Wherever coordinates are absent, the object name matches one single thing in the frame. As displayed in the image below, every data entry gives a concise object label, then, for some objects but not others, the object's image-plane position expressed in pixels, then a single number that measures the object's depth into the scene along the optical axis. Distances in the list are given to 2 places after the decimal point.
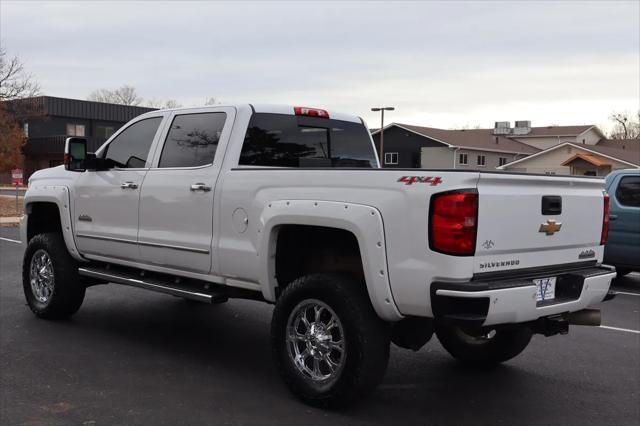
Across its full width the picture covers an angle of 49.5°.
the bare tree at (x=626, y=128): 92.75
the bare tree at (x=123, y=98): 94.44
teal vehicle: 10.25
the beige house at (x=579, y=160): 45.09
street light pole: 46.15
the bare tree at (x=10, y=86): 37.25
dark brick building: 56.78
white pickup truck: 4.16
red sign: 24.05
